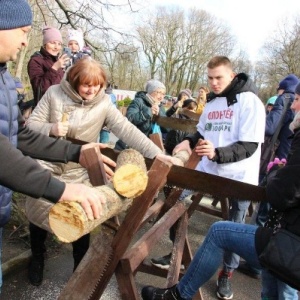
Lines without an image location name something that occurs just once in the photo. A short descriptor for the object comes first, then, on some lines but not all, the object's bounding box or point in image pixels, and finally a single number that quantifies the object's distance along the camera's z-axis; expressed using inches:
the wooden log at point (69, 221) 50.4
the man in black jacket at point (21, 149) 53.0
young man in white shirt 112.9
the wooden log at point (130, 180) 61.8
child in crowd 184.1
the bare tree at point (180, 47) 1803.6
